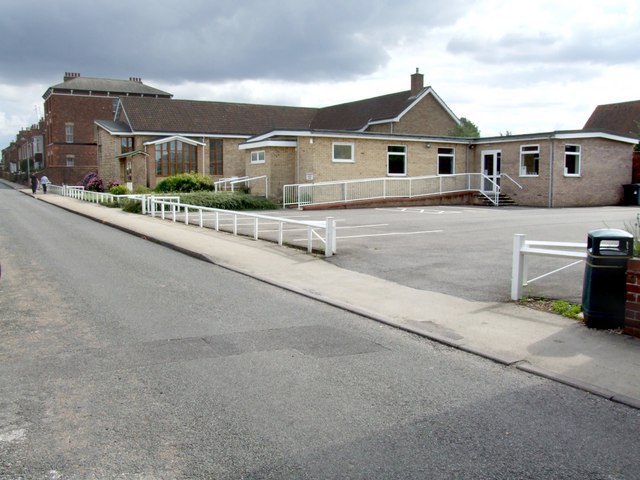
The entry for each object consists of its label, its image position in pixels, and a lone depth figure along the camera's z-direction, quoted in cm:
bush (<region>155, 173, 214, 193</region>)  3416
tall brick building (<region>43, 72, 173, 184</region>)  6888
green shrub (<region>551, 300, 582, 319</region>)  783
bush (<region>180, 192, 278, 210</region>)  2820
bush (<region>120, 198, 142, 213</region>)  2694
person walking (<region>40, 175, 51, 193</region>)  5028
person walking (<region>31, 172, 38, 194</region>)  4973
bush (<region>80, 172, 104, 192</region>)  4488
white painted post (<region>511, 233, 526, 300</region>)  875
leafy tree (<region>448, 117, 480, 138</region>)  4816
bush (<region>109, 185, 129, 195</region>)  3591
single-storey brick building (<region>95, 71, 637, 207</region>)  3166
